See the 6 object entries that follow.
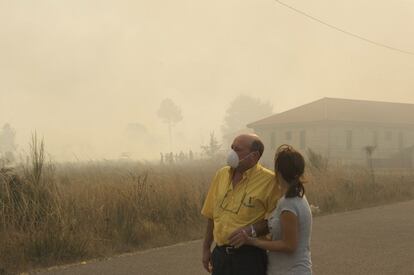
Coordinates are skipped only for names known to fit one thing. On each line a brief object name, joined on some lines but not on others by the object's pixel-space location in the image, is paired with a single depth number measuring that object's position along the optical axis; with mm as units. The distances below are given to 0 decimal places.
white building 42312
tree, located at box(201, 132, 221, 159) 58472
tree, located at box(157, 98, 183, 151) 110688
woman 2920
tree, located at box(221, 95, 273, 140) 104438
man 3057
